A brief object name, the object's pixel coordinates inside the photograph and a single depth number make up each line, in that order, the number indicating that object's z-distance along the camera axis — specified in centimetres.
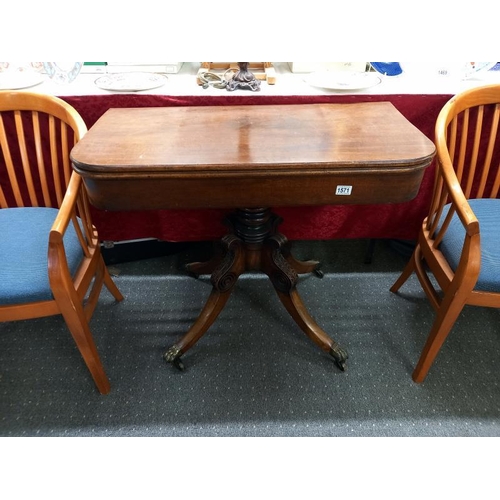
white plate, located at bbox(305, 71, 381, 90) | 126
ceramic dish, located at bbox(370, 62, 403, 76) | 138
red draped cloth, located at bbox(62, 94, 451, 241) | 151
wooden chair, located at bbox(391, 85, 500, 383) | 98
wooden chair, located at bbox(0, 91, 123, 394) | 94
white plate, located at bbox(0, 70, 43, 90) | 124
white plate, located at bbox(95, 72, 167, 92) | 125
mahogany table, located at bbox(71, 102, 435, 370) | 85
